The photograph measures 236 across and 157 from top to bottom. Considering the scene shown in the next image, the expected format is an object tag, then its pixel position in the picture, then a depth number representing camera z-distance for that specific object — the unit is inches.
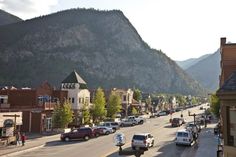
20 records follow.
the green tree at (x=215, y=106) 3145.2
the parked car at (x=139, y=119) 3292.3
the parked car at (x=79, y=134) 2044.8
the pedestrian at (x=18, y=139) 1839.7
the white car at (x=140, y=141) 1632.6
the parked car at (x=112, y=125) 2568.9
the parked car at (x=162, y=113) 4885.3
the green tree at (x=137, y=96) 5354.3
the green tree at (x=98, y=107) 3078.2
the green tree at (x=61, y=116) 2423.7
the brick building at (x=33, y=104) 2429.9
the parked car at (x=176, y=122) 3021.7
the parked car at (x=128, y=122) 3132.4
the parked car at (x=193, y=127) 2140.7
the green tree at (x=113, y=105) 3425.0
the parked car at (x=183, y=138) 1813.5
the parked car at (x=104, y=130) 2325.9
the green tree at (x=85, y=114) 2864.2
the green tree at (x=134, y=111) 4510.3
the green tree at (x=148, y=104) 5829.7
